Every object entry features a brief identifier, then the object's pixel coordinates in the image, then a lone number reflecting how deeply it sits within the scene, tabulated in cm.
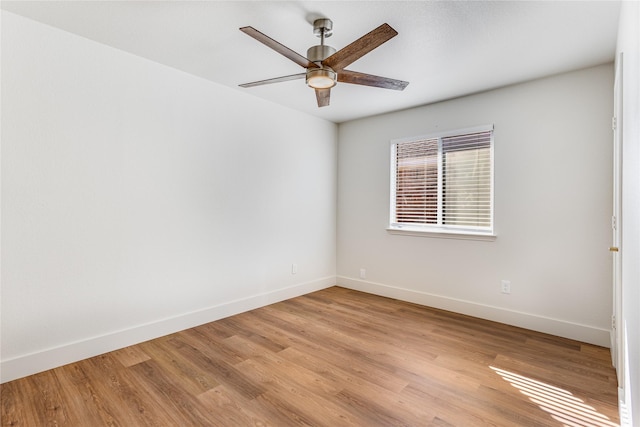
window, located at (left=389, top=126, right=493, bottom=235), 336
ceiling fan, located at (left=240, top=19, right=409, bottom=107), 184
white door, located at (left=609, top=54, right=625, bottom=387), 188
